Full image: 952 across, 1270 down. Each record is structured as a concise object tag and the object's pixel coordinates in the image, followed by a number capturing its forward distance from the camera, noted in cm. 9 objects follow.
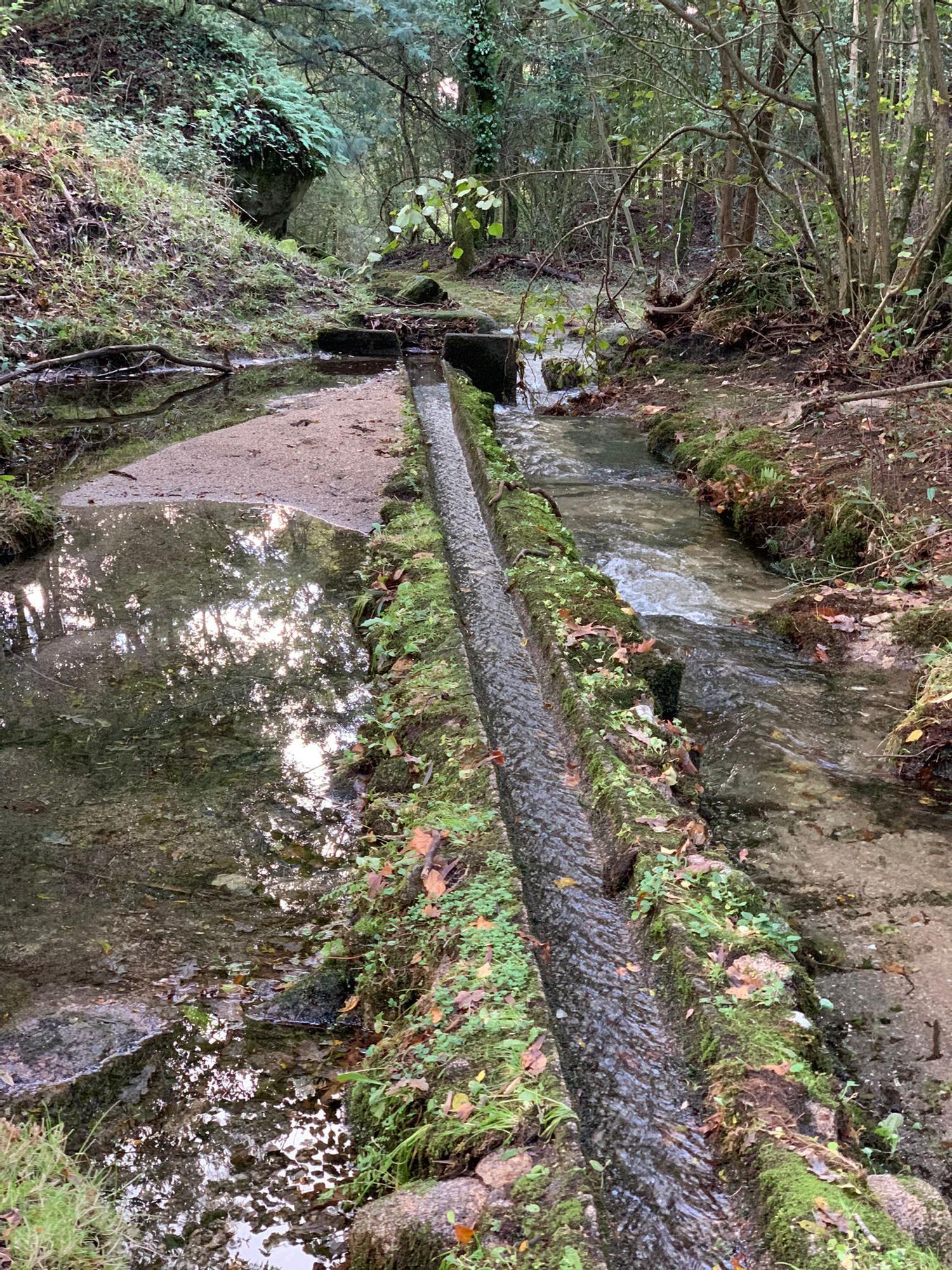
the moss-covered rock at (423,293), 1466
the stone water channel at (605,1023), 191
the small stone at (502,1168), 188
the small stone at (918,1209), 182
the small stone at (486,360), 1117
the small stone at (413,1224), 178
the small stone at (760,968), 242
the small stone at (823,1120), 201
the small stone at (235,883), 316
